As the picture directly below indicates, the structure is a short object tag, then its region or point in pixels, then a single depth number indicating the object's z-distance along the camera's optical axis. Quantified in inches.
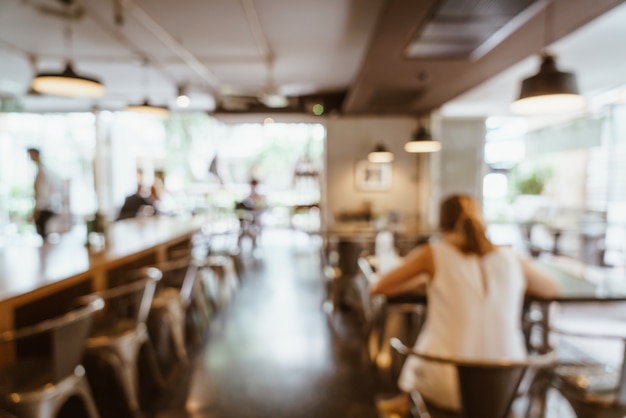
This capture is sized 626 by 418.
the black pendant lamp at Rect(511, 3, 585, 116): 84.5
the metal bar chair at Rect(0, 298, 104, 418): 65.2
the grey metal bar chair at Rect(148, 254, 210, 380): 121.2
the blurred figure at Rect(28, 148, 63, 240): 210.8
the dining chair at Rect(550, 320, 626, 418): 62.2
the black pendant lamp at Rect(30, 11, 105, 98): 114.7
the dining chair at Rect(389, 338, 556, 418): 49.4
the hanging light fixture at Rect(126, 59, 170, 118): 172.7
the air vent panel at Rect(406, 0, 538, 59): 107.8
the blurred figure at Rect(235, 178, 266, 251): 320.1
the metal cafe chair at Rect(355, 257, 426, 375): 94.0
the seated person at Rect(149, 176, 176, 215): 319.3
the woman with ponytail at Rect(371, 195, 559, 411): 65.1
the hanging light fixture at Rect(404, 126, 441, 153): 190.2
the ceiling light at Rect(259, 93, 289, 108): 287.1
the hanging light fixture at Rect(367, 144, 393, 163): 245.3
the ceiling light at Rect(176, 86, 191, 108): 240.2
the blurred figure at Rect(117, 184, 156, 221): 264.5
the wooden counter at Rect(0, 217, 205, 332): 79.3
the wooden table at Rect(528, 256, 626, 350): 87.4
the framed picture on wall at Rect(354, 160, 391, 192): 323.9
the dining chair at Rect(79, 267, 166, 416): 91.0
